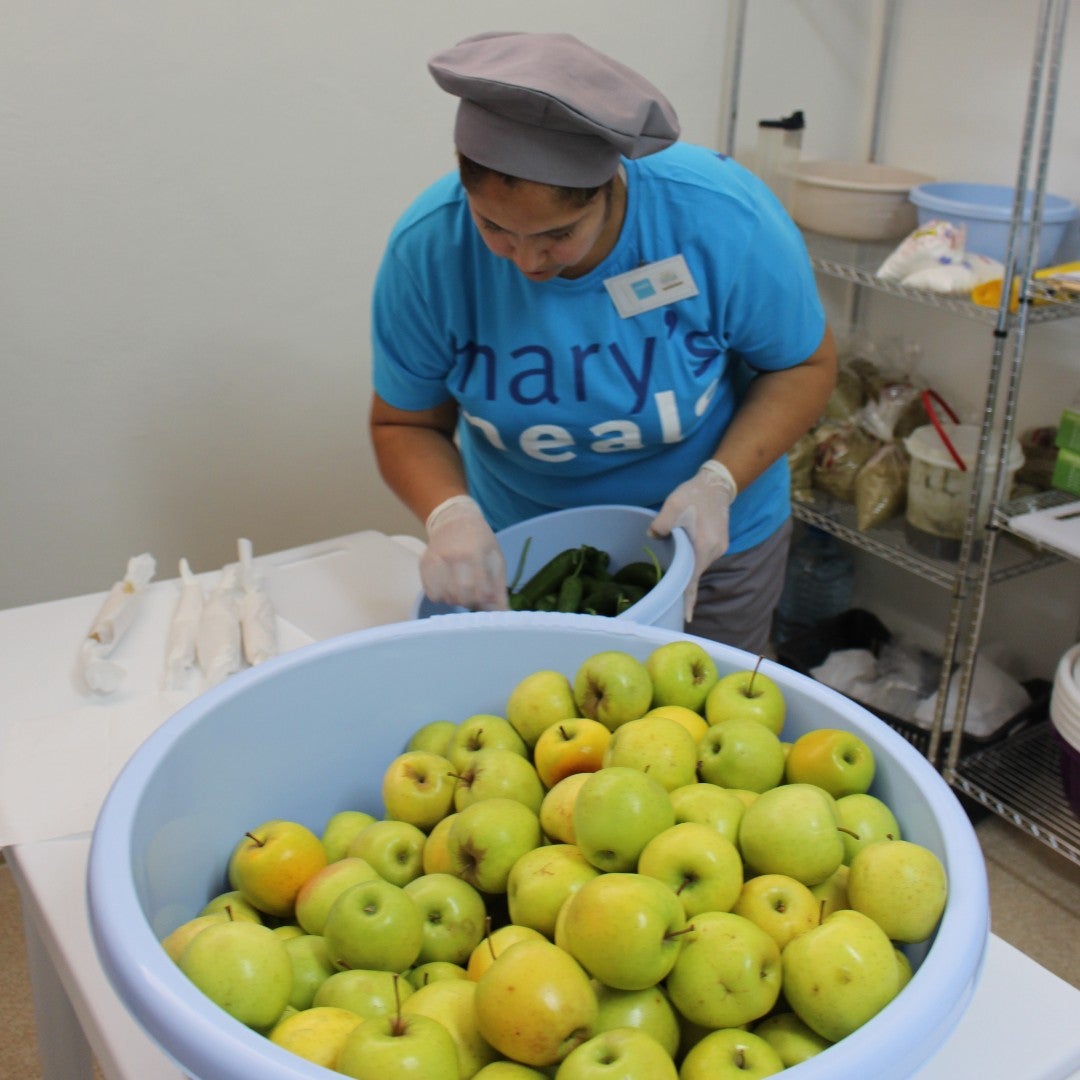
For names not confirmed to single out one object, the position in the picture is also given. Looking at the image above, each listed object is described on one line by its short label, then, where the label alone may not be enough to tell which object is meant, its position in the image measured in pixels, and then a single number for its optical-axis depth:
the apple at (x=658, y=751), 0.80
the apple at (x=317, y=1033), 0.62
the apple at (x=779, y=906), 0.70
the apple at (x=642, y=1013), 0.65
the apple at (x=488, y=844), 0.76
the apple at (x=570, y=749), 0.85
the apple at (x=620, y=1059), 0.59
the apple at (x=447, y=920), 0.74
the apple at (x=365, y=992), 0.67
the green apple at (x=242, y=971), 0.65
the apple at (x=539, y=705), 0.90
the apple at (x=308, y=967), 0.72
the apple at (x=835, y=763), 0.80
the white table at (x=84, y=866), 0.76
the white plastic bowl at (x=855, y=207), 2.36
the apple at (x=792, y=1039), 0.65
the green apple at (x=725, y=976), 0.64
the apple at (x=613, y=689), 0.87
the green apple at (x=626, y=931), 0.64
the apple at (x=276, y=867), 0.79
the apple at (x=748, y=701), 0.86
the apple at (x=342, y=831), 0.85
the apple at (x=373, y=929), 0.69
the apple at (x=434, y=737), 0.93
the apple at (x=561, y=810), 0.79
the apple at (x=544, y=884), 0.72
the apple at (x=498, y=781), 0.83
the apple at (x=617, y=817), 0.72
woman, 1.09
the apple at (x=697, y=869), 0.70
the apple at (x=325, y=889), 0.75
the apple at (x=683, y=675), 0.89
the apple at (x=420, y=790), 0.85
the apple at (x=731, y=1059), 0.62
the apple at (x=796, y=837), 0.72
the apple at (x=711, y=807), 0.76
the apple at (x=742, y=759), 0.81
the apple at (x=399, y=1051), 0.59
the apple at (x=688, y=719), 0.86
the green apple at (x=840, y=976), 0.63
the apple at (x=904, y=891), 0.68
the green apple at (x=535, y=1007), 0.62
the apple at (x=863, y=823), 0.76
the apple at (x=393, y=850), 0.80
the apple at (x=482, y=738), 0.89
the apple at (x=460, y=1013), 0.65
